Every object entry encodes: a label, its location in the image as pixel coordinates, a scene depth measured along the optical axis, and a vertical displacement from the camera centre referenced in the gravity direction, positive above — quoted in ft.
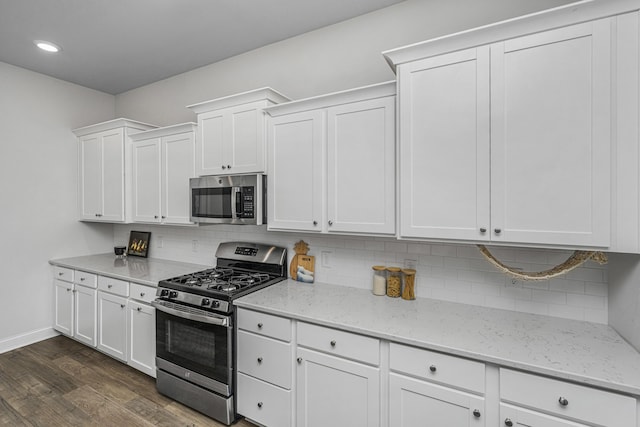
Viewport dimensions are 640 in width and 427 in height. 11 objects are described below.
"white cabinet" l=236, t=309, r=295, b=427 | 6.14 -3.29
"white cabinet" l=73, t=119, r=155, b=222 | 10.73 +1.56
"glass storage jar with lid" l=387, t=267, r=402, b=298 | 6.91 -1.63
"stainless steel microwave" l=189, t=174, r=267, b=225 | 7.74 +0.35
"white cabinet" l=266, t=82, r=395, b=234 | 6.20 +1.10
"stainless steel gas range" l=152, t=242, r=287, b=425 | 6.74 -2.93
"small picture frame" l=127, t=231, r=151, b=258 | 11.88 -1.24
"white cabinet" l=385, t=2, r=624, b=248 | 4.41 +1.29
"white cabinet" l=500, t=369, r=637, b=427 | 3.75 -2.51
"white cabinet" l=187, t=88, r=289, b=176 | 7.69 +2.10
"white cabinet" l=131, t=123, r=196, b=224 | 9.43 +1.28
